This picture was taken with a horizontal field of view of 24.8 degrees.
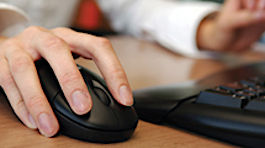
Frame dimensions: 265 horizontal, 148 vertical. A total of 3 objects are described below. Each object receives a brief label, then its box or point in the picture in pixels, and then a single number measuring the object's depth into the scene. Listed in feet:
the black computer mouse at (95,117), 1.57
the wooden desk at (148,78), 1.58
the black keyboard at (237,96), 1.70
